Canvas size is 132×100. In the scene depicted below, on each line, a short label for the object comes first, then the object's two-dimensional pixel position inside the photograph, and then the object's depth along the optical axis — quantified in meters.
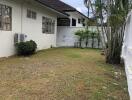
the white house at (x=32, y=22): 5.04
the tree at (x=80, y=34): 9.08
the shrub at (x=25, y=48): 5.47
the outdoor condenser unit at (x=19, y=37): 5.44
